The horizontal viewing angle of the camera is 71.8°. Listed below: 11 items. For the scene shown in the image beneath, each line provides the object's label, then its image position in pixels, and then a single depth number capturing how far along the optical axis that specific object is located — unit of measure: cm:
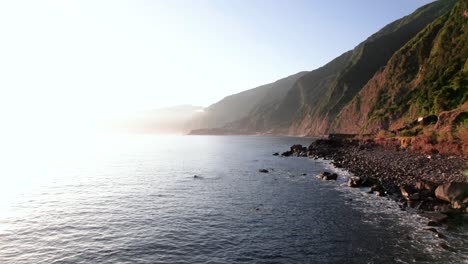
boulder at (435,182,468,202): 3087
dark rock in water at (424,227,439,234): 2526
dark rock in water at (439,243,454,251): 2204
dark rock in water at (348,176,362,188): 4494
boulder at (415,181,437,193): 3506
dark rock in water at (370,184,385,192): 4016
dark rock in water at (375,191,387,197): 3837
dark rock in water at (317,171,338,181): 5188
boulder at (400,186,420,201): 3403
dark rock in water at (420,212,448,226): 2757
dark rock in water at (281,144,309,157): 9792
